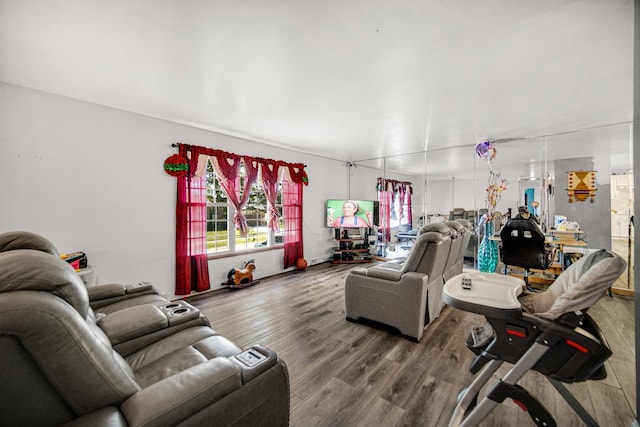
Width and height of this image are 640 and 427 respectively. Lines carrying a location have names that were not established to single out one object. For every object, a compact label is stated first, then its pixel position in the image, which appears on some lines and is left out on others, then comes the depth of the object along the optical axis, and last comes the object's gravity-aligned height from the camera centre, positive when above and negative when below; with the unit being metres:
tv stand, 5.92 -0.83
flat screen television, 5.88 +0.01
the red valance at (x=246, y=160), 3.79 +0.91
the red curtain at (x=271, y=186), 4.65 +0.51
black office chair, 3.39 -0.45
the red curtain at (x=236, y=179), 4.00 +0.57
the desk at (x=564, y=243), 3.45 -0.42
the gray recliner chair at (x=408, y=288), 2.44 -0.77
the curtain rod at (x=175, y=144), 3.55 +0.98
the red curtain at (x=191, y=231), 3.58 -0.24
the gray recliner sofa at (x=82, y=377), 0.67 -0.52
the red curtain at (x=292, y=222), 5.07 -0.17
